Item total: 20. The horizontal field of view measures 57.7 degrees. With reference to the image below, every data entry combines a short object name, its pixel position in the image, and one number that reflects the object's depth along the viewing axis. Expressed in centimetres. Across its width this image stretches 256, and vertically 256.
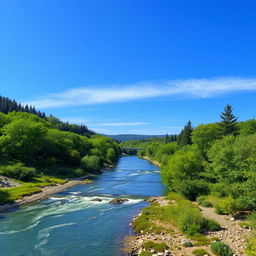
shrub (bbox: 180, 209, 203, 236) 2452
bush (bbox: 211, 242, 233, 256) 1894
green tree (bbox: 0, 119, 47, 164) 6794
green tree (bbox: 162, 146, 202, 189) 4500
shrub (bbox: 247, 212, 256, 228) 2342
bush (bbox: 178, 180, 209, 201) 4112
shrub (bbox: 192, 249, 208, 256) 1951
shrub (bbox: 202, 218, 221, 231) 2485
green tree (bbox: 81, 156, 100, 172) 8325
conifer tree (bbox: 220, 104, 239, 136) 6300
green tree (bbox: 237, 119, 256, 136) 6948
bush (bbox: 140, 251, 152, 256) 1992
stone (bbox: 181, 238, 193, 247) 2152
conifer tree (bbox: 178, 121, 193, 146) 9014
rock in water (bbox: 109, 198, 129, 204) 4110
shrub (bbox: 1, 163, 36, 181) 5525
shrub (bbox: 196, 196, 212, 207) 3469
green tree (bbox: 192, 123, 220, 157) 6339
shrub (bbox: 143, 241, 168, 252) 2097
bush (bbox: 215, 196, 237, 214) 2919
